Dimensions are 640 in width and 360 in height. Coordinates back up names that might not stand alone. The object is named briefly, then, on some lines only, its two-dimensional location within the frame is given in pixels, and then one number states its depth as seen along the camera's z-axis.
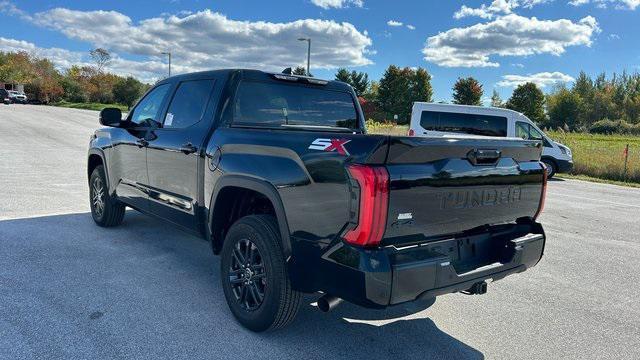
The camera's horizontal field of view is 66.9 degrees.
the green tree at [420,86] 77.56
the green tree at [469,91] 72.94
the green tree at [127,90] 66.69
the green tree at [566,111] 75.30
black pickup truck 2.63
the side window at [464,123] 14.98
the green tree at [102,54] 81.81
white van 14.97
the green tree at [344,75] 78.84
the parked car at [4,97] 56.00
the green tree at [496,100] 83.42
